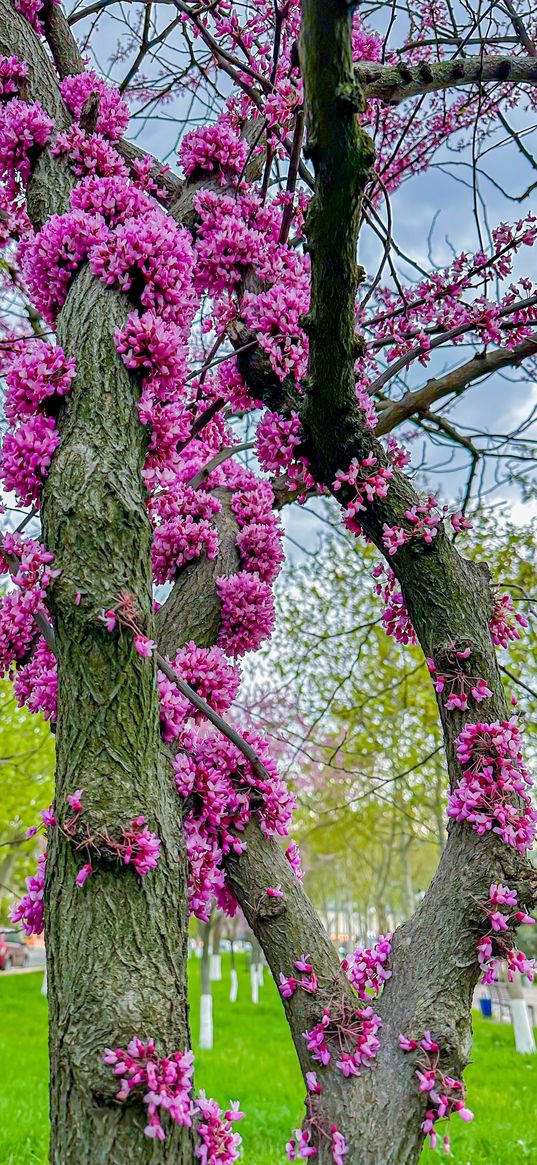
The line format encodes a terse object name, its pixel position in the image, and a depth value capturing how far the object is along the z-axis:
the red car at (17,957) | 30.27
